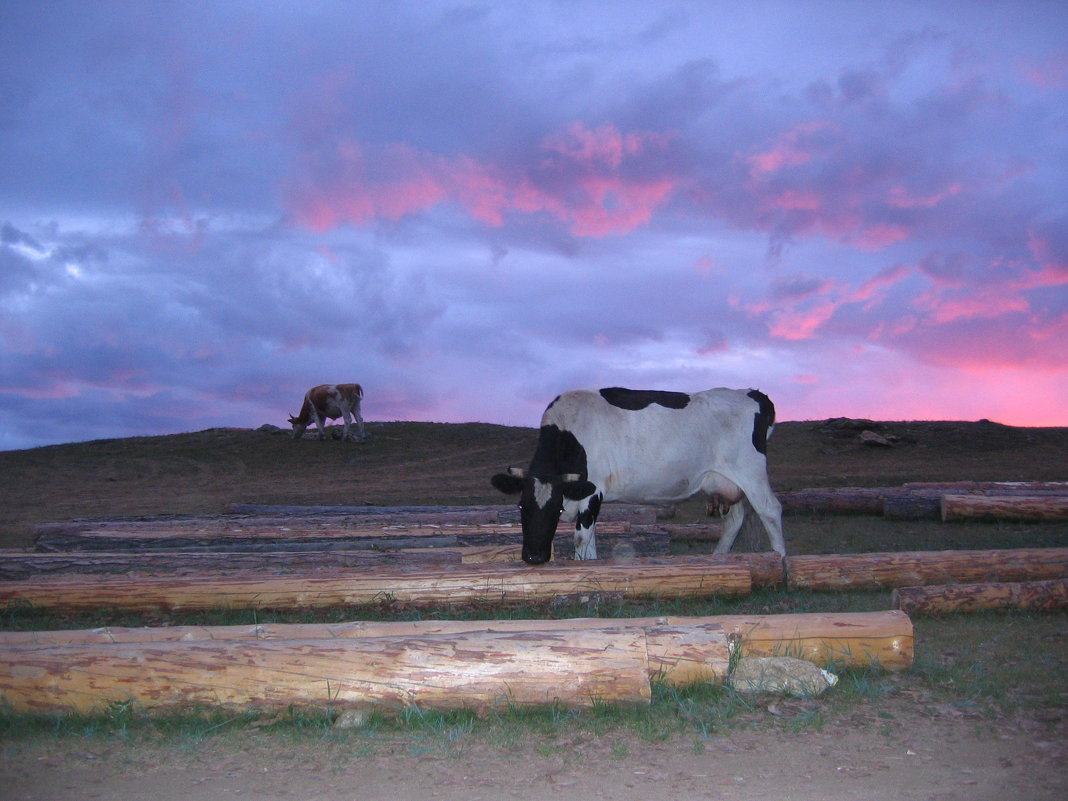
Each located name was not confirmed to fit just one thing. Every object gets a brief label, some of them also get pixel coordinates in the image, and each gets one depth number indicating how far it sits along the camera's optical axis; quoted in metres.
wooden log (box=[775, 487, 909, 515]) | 15.87
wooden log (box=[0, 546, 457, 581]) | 10.41
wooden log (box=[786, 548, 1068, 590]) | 9.33
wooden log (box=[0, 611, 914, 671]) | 6.46
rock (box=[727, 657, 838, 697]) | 5.95
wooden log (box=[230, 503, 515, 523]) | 13.38
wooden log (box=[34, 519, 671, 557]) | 12.00
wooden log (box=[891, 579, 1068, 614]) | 8.30
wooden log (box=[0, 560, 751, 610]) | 8.54
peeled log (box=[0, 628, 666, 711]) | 5.60
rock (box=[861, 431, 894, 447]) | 27.41
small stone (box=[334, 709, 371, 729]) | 5.49
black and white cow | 10.56
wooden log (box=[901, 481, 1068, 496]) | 15.59
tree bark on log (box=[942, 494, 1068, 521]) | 13.88
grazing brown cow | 35.72
